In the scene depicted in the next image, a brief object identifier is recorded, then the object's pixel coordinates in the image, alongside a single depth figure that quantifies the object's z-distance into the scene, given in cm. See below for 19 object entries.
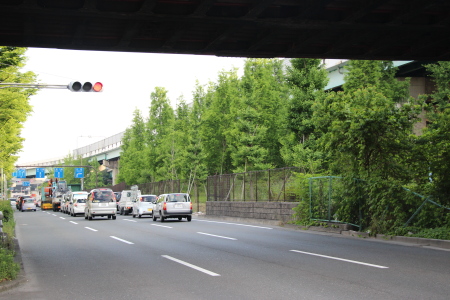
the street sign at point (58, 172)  9194
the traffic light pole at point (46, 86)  1892
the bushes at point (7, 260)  963
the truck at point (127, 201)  4472
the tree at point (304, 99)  3634
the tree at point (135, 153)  7050
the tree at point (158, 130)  6144
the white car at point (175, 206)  3103
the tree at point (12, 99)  2603
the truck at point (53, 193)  6419
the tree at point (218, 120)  5006
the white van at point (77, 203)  4462
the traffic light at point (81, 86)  1806
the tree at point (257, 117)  4378
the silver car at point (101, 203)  3569
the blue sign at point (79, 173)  9301
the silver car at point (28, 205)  6612
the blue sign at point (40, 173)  9435
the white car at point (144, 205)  3838
